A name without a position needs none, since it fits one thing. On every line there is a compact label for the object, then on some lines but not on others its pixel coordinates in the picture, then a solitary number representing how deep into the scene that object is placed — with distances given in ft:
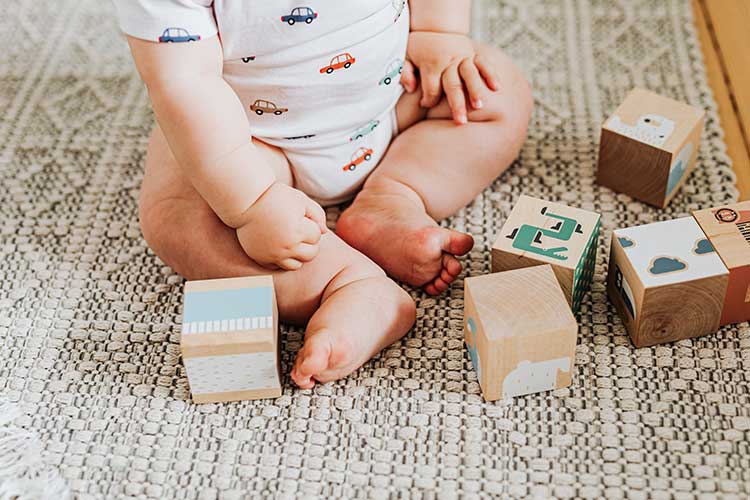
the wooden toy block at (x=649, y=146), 3.06
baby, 2.60
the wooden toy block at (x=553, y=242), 2.71
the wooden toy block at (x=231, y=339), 2.48
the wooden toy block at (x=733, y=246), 2.59
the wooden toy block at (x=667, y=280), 2.57
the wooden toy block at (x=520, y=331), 2.47
